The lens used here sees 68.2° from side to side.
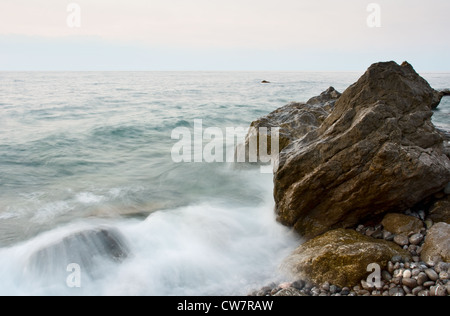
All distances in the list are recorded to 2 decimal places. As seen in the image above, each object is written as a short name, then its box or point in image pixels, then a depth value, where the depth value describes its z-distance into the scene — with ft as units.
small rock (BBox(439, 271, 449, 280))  13.62
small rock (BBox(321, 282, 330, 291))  15.33
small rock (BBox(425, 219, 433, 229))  17.34
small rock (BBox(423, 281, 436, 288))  13.57
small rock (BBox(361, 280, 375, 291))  14.60
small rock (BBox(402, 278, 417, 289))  13.85
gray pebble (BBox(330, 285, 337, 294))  15.14
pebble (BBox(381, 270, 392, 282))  14.67
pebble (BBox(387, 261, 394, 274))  14.96
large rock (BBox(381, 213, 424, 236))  17.28
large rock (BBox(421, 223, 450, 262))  14.71
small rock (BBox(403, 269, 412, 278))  14.23
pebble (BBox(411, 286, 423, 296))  13.50
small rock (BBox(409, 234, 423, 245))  16.42
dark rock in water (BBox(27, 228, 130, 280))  18.52
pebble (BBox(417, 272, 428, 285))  13.78
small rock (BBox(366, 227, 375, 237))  18.10
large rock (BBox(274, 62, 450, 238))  18.12
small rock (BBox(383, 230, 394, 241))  17.21
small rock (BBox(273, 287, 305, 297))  14.99
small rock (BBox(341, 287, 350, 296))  14.90
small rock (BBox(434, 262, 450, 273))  14.01
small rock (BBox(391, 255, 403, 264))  15.26
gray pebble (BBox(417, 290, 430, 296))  13.23
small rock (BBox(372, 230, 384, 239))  17.74
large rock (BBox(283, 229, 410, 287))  15.29
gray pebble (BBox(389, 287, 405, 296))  13.78
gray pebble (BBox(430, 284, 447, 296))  12.94
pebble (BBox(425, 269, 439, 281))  13.75
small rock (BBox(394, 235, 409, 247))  16.61
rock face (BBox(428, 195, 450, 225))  17.75
